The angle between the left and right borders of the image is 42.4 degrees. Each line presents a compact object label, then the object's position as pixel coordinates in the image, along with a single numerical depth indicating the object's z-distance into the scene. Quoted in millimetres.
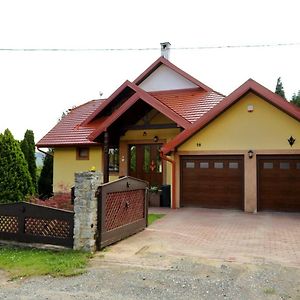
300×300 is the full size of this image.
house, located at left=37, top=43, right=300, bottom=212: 13992
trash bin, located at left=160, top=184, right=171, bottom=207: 15984
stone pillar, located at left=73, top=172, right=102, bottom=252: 7887
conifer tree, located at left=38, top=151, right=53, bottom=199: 21297
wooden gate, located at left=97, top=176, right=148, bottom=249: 8234
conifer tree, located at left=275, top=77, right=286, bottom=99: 29000
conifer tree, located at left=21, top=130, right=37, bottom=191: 20250
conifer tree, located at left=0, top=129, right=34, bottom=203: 13343
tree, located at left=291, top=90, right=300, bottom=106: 26844
